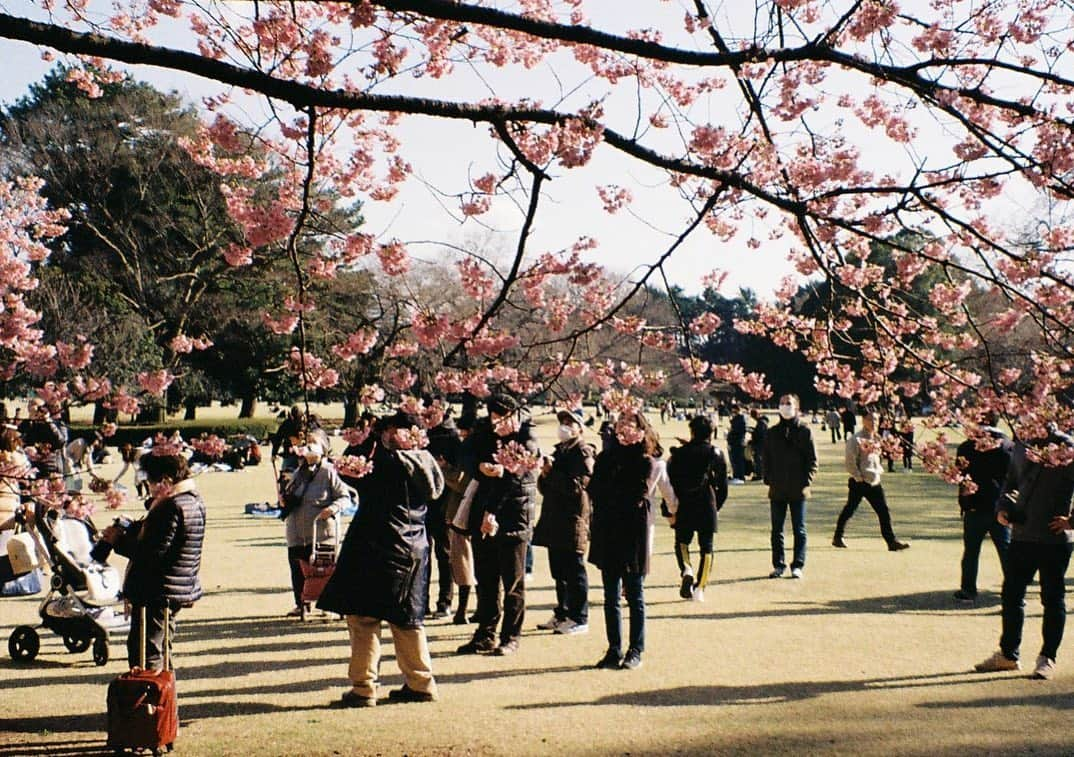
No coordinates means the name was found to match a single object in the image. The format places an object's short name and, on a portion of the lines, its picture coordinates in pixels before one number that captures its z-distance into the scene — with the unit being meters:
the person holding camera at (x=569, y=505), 7.43
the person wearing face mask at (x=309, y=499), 7.96
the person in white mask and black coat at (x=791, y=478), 10.23
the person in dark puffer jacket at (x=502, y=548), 7.23
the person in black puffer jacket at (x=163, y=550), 5.53
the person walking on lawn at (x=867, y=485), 11.80
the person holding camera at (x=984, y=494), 8.66
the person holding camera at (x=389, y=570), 5.80
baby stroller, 7.00
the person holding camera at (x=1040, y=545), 6.20
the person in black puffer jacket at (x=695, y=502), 9.21
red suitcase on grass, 4.91
